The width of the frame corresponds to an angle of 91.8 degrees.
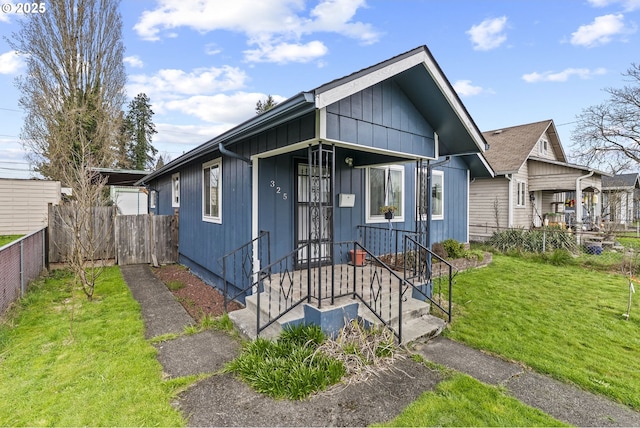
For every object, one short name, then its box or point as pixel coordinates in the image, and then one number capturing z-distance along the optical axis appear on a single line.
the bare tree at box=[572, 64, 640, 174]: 17.00
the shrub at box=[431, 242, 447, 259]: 8.38
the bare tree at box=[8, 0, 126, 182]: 14.12
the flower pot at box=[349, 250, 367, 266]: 5.88
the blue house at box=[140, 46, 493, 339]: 3.79
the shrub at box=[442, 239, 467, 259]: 8.34
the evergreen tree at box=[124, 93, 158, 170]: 28.70
